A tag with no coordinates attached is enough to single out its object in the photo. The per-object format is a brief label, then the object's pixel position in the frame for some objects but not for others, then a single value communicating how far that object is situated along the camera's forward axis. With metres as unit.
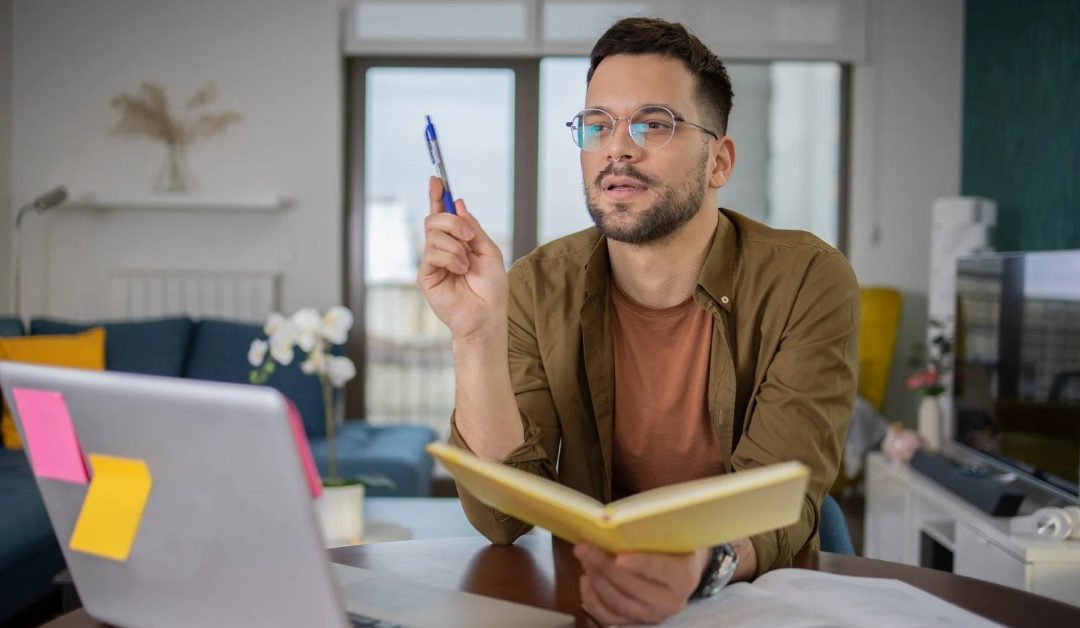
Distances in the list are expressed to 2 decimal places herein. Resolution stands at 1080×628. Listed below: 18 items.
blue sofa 3.27
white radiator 4.66
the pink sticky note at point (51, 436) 0.66
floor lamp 4.16
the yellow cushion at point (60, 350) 3.46
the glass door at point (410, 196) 4.83
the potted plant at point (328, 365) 2.04
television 2.52
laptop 0.56
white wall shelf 4.50
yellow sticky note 0.63
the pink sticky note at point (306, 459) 0.56
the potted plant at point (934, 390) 3.41
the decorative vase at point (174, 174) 4.57
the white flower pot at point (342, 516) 2.03
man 1.20
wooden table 0.83
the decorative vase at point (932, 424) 3.41
